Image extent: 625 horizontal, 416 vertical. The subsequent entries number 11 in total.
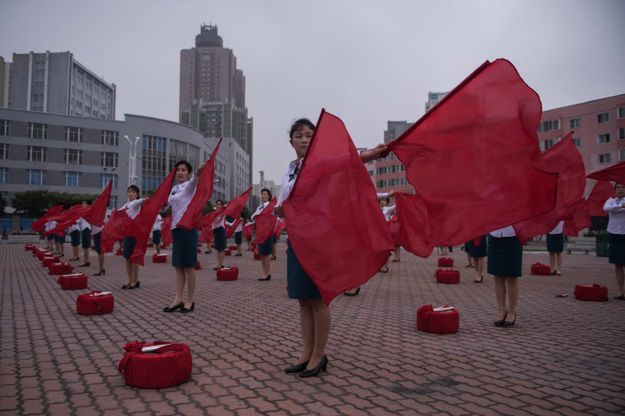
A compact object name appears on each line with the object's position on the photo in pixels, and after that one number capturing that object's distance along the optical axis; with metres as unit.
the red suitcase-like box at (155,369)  3.83
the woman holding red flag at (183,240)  7.21
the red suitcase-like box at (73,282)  9.91
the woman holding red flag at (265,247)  12.02
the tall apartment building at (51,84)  103.38
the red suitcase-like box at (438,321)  5.90
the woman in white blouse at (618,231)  8.57
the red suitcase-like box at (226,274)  11.94
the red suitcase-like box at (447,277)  11.67
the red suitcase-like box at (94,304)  6.94
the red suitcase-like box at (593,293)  8.56
